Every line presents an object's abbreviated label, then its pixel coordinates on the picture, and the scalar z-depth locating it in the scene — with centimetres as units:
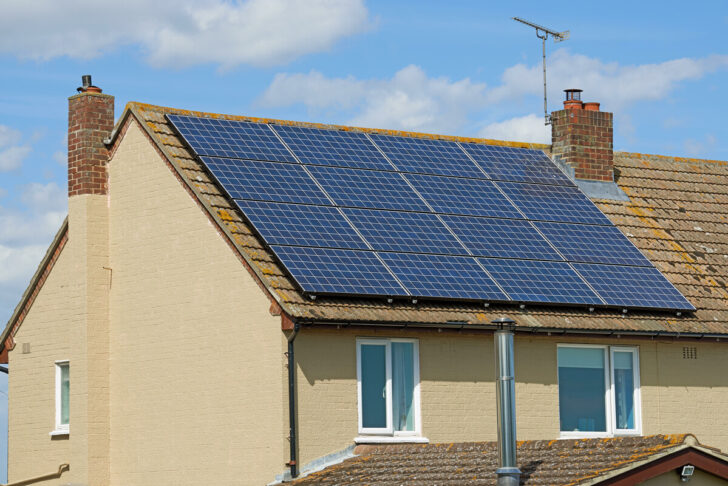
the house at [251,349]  2416
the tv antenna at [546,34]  3388
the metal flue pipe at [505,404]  2003
